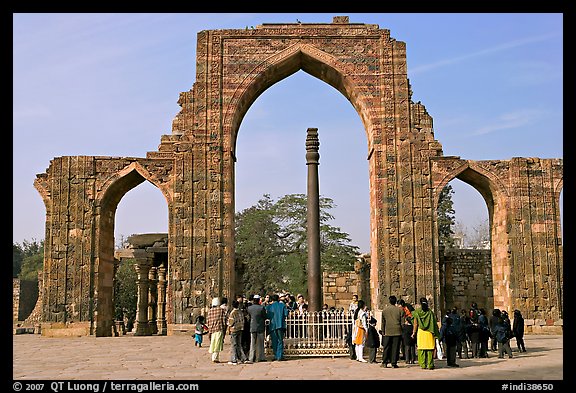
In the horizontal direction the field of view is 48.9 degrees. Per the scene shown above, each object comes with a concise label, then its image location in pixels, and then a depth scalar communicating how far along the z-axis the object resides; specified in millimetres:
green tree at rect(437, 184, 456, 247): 35125
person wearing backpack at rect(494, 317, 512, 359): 11297
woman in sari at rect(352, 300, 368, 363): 10750
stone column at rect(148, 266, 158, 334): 21916
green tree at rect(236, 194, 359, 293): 35375
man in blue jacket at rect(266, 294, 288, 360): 11133
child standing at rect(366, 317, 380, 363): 10438
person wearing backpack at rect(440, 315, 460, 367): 10188
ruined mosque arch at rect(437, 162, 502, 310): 22281
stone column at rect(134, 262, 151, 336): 20828
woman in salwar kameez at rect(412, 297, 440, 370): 9625
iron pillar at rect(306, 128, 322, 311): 13664
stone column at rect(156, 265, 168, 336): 23088
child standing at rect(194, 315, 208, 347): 13764
